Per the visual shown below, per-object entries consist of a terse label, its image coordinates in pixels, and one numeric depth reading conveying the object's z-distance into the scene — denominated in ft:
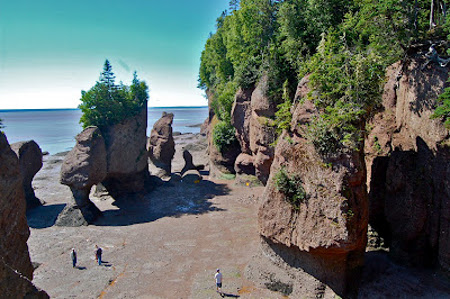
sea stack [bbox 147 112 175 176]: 119.34
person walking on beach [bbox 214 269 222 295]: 45.09
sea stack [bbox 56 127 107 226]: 76.13
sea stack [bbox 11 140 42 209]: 86.28
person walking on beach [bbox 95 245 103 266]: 56.13
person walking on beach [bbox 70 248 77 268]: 55.52
